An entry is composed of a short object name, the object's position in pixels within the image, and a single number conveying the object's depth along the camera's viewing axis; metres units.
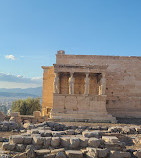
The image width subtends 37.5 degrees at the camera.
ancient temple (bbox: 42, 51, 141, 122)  16.27
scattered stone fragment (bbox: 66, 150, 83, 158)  5.77
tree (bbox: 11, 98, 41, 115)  23.62
